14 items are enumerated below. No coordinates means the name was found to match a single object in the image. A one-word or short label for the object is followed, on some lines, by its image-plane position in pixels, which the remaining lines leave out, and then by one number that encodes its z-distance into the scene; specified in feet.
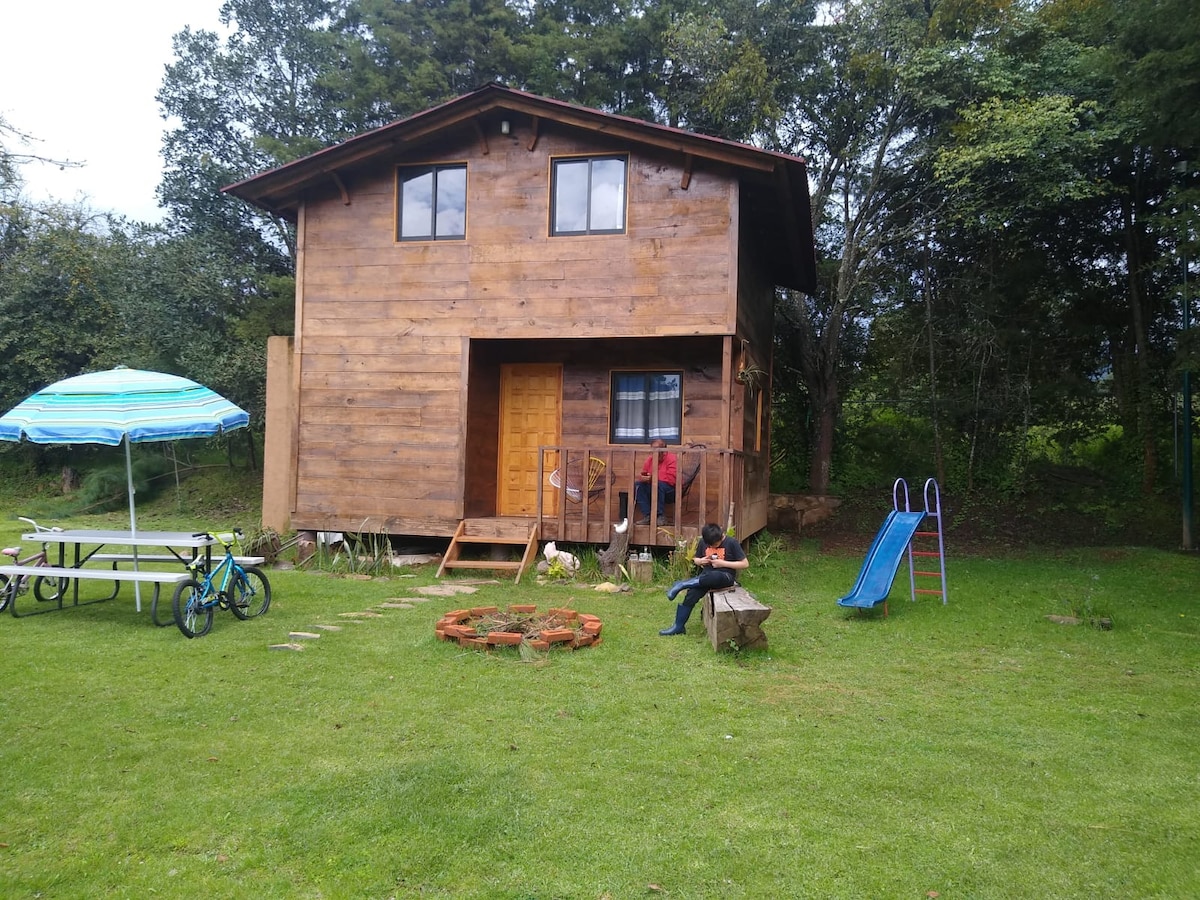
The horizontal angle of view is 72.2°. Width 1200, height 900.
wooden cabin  36.73
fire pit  22.54
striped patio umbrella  24.41
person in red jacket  36.86
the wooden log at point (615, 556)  35.35
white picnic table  24.82
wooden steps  36.76
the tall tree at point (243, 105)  74.90
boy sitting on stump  24.61
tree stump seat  22.67
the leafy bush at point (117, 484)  67.10
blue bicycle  23.93
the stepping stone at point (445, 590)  32.35
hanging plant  40.14
